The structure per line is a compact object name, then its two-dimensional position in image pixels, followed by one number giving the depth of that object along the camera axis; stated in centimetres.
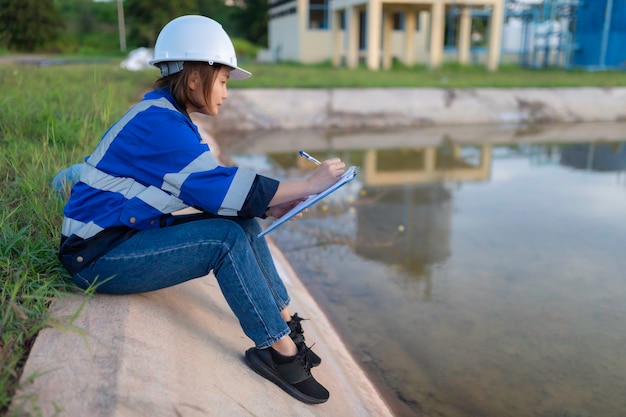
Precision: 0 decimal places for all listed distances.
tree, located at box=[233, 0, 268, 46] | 3728
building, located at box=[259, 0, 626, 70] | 1708
